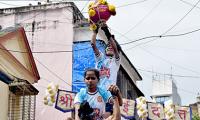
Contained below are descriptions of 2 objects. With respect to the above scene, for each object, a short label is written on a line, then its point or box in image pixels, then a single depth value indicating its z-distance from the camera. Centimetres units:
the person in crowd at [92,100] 613
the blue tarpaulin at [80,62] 1754
